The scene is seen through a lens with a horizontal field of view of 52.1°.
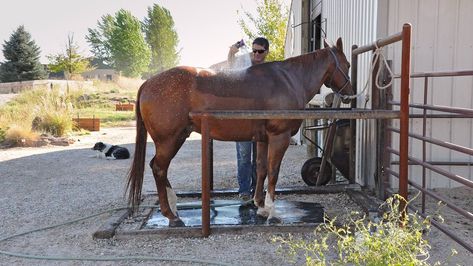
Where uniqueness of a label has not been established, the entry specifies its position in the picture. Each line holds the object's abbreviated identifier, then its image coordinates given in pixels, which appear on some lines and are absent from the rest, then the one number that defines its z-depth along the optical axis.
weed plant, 2.11
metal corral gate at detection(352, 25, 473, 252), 3.48
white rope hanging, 4.69
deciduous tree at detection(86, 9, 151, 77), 56.69
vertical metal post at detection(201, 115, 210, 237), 4.09
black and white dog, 9.38
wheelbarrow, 6.07
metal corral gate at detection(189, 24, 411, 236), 3.98
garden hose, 3.55
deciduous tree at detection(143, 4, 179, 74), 59.41
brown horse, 4.25
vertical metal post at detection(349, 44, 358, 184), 5.82
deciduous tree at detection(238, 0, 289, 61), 20.58
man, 5.44
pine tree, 36.56
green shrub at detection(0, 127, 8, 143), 11.32
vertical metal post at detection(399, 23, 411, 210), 3.97
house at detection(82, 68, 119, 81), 56.50
